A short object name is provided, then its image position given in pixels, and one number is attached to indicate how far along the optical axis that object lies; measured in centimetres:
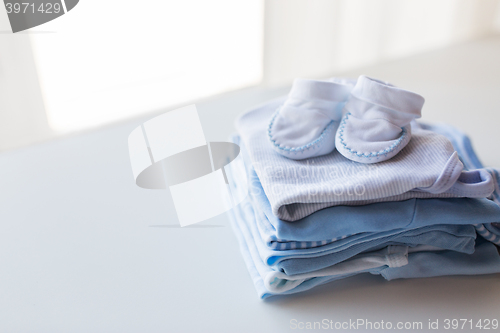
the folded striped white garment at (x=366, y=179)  54
